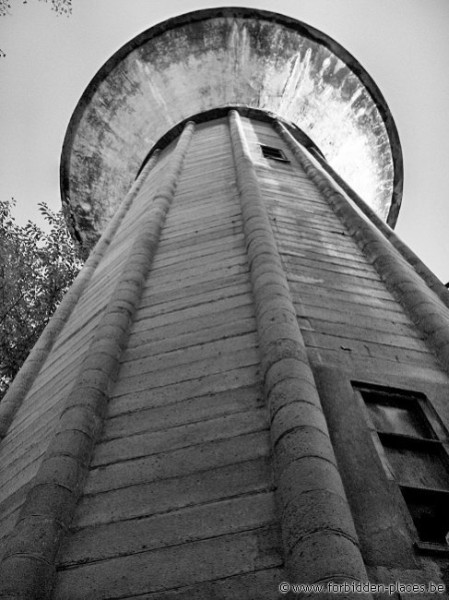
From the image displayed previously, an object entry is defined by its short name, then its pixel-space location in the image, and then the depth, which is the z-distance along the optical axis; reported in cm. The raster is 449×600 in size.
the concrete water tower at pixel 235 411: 205
